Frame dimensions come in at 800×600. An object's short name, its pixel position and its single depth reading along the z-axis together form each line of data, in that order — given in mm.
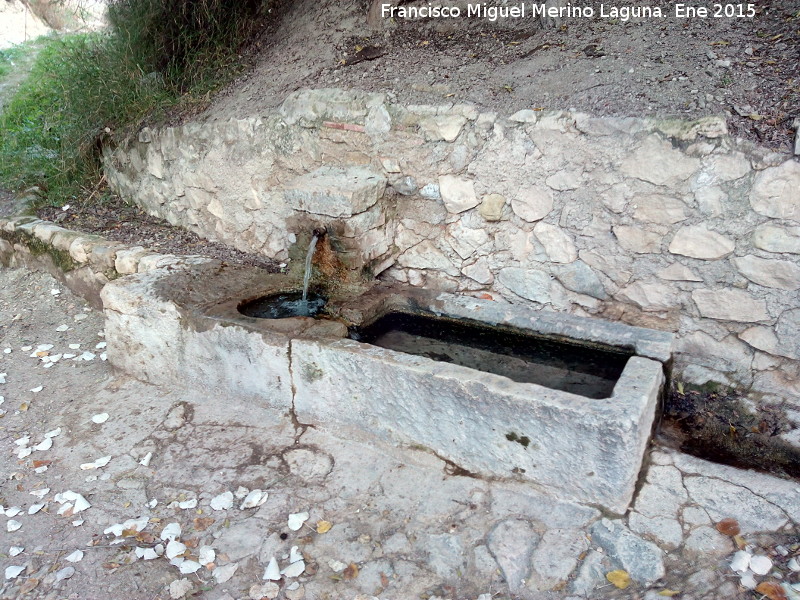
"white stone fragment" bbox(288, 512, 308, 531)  2064
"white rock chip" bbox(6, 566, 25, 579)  1898
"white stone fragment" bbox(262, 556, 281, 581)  1875
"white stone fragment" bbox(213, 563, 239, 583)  1888
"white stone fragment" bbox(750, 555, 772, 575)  1749
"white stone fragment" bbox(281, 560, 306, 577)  1887
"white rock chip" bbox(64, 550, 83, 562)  1957
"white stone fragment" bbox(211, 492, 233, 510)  2170
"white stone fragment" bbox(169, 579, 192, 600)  1833
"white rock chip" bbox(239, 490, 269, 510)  2172
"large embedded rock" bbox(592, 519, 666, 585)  1798
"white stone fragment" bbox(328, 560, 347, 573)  1900
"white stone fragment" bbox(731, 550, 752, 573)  1756
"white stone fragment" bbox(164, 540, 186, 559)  1970
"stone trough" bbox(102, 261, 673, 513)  1940
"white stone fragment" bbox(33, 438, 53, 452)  2514
